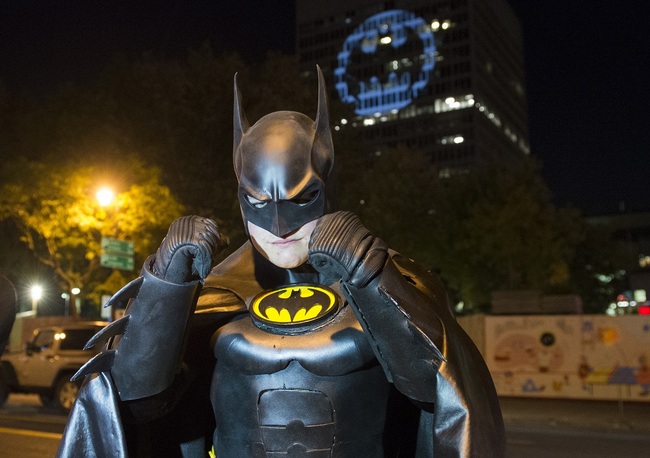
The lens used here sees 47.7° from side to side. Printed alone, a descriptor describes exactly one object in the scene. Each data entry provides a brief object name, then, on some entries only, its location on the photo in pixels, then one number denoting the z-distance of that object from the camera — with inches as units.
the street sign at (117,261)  646.5
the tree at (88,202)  768.9
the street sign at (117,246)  647.3
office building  4168.3
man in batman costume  88.7
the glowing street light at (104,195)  695.1
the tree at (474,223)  1284.4
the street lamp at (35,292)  1065.5
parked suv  599.2
